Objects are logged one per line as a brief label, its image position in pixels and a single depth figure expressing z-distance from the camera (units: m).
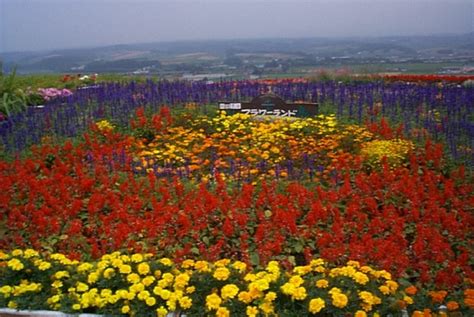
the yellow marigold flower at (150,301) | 3.61
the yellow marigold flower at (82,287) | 3.78
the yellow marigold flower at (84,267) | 3.99
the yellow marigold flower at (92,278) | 3.84
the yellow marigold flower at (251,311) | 3.47
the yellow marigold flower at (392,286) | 3.67
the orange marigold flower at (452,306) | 3.48
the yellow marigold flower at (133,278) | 3.80
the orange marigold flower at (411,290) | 3.63
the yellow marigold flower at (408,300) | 3.57
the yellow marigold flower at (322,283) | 3.63
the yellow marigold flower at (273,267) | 3.85
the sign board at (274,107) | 7.72
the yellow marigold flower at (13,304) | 3.81
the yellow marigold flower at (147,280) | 3.78
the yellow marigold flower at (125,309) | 3.62
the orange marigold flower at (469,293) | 3.56
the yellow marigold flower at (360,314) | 3.40
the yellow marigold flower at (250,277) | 3.74
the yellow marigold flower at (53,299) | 3.76
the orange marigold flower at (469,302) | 3.49
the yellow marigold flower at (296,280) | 3.64
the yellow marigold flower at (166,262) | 4.01
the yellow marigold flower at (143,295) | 3.65
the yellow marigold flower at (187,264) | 4.05
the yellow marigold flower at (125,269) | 3.87
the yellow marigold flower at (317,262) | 3.99
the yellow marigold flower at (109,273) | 3.87
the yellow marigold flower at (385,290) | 3.60
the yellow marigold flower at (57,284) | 3.88
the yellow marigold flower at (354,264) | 3.89
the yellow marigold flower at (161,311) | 3.58
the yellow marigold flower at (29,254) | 4.19
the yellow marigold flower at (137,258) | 4.04
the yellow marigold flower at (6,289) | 3.89
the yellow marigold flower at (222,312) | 3.50
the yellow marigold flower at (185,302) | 3.60
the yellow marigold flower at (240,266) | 3.92
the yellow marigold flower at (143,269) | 3.89
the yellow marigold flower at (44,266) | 4.00
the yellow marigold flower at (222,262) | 3.99
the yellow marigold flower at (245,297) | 3.57
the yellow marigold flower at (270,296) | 3.53
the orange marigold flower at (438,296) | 3.60
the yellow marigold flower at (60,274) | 3.92
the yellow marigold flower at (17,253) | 4.24
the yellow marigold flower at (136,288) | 3.72
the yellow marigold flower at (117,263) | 3.95
